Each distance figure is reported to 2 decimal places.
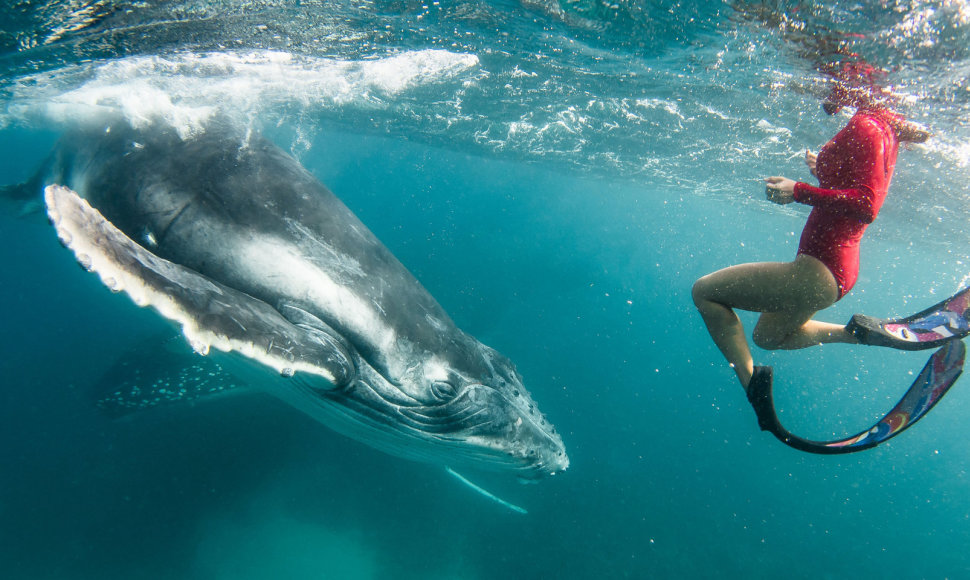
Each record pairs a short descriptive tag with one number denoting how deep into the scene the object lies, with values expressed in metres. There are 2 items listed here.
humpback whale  3.72
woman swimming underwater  3.73
